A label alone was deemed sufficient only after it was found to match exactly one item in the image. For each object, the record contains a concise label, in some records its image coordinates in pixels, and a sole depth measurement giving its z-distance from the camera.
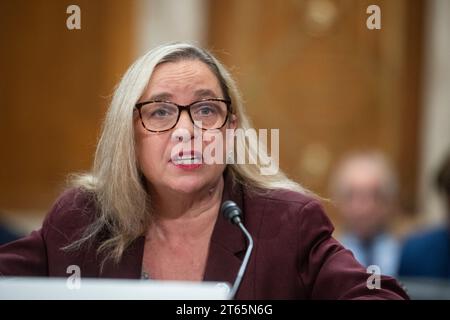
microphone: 3.75
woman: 4.14
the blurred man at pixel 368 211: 7.43
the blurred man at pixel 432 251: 6.92
